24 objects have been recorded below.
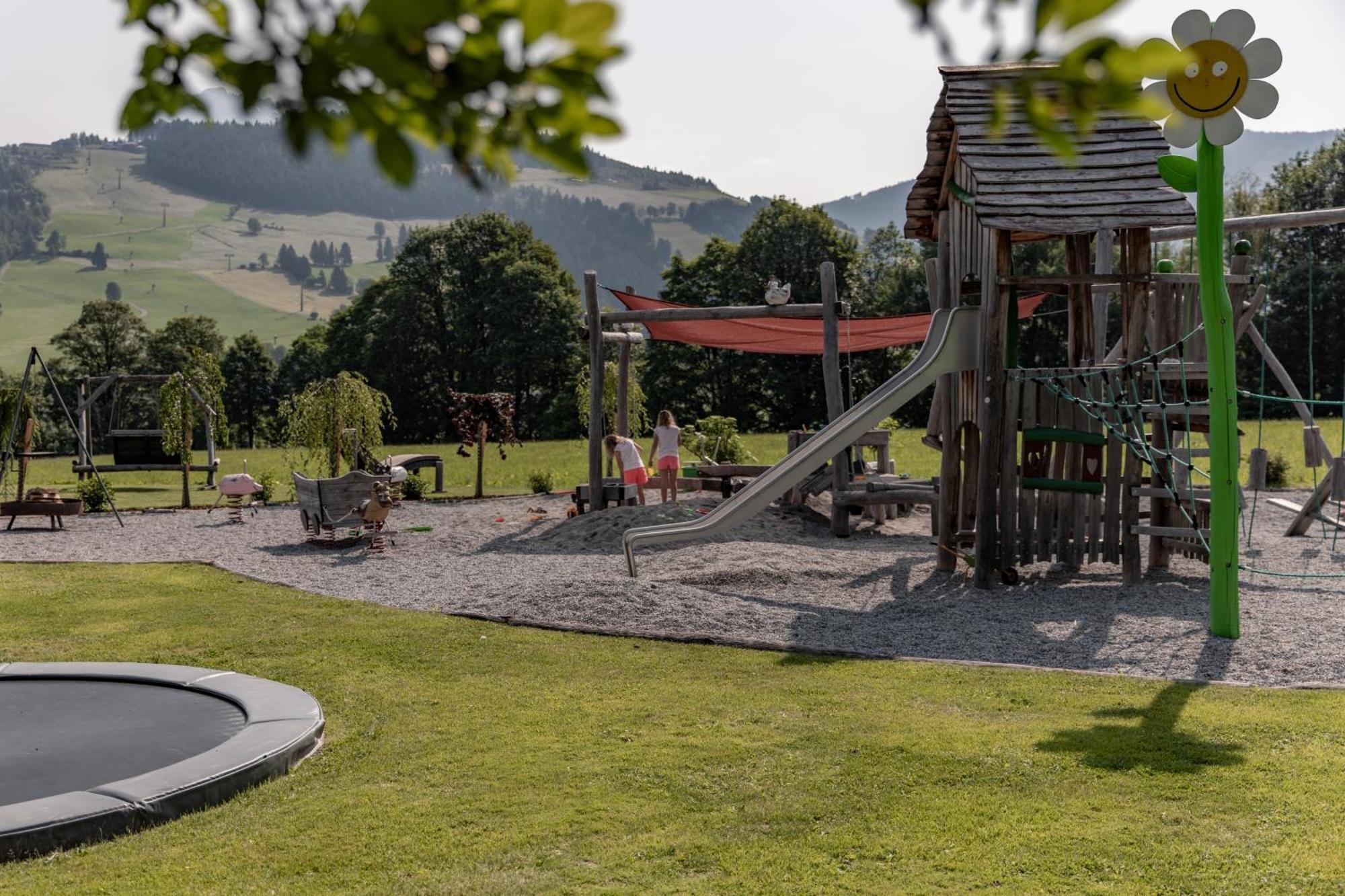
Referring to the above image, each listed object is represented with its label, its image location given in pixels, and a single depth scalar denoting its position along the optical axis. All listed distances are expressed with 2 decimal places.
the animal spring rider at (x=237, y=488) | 17.19
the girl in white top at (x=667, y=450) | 15.04
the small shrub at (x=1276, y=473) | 18.95
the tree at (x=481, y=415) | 19.52
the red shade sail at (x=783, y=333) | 15.42
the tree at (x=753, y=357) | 42.03
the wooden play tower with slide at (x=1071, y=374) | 9.79
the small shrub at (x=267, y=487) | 19.18
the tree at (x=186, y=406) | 19.97
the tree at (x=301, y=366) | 53.03
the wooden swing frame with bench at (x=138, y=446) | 20.28
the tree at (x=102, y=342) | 52.38
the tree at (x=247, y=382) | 53.69
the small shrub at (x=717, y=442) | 18.80
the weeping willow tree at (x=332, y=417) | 19.25
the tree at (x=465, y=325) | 45.91
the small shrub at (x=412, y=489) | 19.56
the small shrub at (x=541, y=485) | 20.19
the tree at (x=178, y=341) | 53.88
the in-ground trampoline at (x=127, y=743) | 4.67
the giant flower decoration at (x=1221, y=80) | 7.83
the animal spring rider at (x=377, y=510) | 13.26
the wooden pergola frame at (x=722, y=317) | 13.93
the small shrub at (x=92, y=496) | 18.55
